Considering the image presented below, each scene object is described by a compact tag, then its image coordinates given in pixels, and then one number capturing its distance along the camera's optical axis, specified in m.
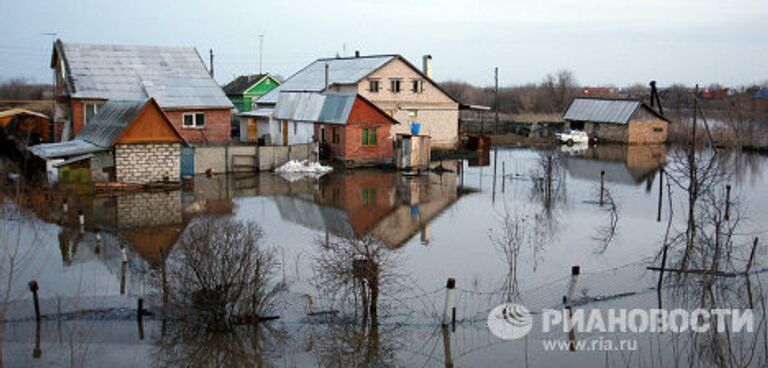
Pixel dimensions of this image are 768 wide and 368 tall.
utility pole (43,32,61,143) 35.62
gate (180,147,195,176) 28.31
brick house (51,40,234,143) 32.56
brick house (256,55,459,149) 40.12
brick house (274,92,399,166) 31.98
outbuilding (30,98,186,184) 24.73
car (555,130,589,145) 47.50
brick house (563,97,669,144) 46.84
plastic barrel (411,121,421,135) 34.28
